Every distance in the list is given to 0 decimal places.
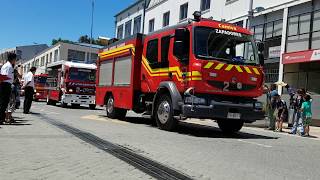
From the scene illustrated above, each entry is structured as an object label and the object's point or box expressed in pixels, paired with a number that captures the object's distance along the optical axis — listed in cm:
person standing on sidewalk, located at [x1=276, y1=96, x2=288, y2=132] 1040
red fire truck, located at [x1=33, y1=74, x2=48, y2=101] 2015
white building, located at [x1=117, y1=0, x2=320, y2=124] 1453
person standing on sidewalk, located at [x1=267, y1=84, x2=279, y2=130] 1053
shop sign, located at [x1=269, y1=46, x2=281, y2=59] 1617
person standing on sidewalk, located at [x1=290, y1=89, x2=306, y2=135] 962
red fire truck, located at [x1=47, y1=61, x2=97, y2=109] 1541
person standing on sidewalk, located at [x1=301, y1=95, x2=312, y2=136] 941
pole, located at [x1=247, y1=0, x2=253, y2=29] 1531
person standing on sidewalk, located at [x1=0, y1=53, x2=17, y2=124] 728
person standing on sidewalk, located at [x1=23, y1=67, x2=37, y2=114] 1049
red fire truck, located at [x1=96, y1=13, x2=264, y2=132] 726
